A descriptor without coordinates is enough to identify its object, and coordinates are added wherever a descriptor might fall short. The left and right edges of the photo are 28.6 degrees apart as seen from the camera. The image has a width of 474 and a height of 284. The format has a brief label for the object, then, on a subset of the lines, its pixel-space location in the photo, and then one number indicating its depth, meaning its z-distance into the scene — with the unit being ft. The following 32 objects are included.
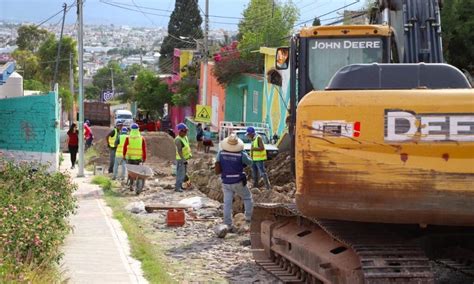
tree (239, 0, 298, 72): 163.02
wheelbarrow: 69.62
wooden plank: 59.83
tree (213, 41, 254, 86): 161.48
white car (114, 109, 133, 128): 204.58
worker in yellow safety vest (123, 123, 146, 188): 73.72
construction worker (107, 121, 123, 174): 84.84
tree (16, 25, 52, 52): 286.25
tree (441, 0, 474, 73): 92.63
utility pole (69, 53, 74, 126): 230.89
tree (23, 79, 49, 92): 197.88
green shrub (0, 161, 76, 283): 30.14
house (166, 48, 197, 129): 225.15
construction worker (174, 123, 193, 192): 71.41
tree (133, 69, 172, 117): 251.39
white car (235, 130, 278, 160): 81.00
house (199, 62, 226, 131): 182.19
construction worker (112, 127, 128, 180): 77.46
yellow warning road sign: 140.15
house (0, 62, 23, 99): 100.58
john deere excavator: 25.32
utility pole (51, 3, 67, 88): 151.29
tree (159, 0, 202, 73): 314.14
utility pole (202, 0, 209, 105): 146.82
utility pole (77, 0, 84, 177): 85.56
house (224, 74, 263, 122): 149.69
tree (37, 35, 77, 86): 249.34
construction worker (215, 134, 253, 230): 49.85
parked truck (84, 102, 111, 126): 231.09
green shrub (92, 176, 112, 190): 74.36
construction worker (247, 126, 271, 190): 69.77
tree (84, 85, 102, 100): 432.54
